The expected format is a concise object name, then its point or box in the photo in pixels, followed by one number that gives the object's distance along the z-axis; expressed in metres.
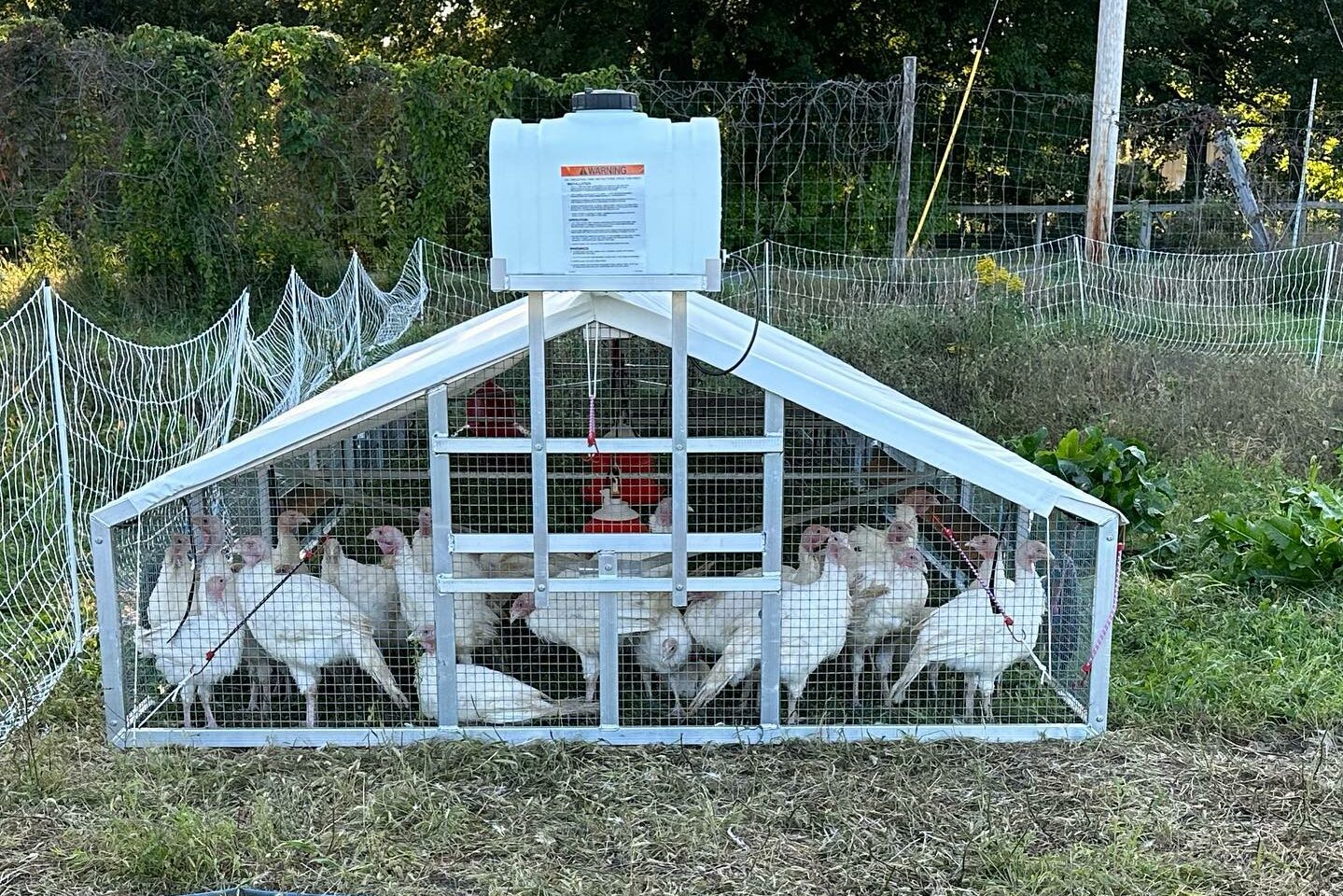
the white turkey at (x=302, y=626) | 4.14
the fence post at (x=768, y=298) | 9.41
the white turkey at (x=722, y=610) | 4.32
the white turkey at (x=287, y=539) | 4.79
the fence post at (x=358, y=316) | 8.42
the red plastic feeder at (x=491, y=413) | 5.41
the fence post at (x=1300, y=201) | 12.31
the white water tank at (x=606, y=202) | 3.35
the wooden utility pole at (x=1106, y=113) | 9.89
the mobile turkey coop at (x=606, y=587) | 3.72
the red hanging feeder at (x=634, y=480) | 5.11
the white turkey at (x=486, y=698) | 4.17
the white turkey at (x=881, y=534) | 4.81
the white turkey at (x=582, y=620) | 4.22
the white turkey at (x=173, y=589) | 4.25
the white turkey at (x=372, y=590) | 4.69
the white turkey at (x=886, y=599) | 4.46
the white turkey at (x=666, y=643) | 4.30
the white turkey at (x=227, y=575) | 4.30
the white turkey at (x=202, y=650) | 4.09
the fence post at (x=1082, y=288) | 9.41
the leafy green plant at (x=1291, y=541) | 5.43
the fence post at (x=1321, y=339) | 8.88
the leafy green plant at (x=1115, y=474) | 6.04
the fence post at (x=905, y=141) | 11.05
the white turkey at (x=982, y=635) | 4.17
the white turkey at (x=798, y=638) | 4.16
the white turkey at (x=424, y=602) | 4.37
